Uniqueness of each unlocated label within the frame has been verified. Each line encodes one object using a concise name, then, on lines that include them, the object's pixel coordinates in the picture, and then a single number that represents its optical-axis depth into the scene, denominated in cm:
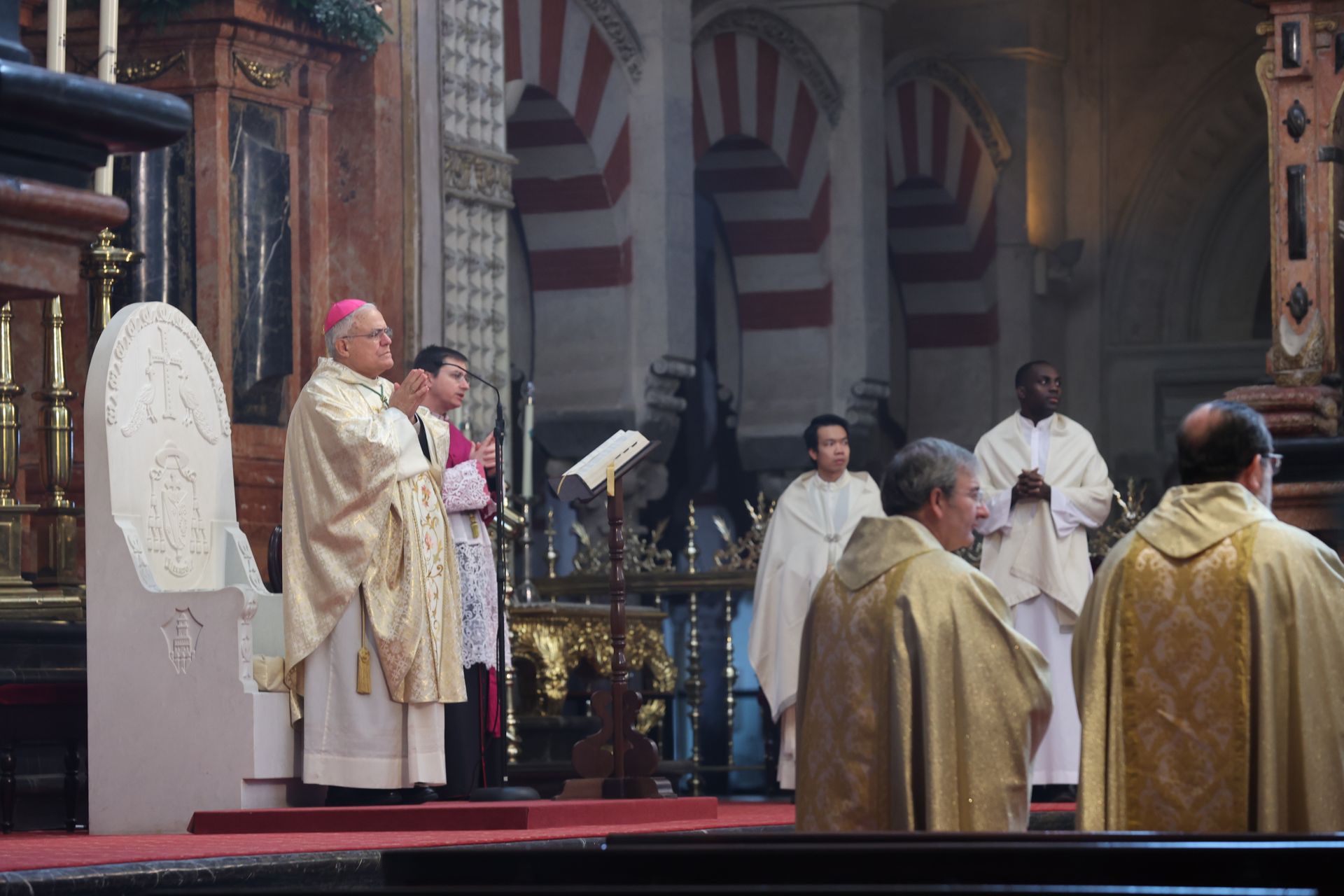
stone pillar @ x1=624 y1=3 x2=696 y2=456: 2777
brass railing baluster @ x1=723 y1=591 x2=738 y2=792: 2439
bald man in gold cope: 1017
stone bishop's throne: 1599
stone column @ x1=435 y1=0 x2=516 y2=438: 2208
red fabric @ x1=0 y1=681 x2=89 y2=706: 1669
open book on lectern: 1698
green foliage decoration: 1997
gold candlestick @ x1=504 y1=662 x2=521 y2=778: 2137
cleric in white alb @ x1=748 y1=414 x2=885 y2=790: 2195
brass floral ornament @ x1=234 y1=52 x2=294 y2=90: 1973
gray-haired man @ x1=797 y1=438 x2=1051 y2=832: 1034
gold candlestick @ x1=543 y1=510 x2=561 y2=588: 2428
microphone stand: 1628
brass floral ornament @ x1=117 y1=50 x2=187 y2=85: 1956
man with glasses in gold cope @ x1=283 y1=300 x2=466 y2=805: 1637
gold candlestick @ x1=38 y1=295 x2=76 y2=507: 1828
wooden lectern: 1745
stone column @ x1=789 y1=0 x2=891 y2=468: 3145
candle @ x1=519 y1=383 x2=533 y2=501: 1956
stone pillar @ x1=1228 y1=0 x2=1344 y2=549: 1917
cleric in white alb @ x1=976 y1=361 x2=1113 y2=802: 2047
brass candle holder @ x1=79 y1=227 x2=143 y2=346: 1859
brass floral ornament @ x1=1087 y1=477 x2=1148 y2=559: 2411
